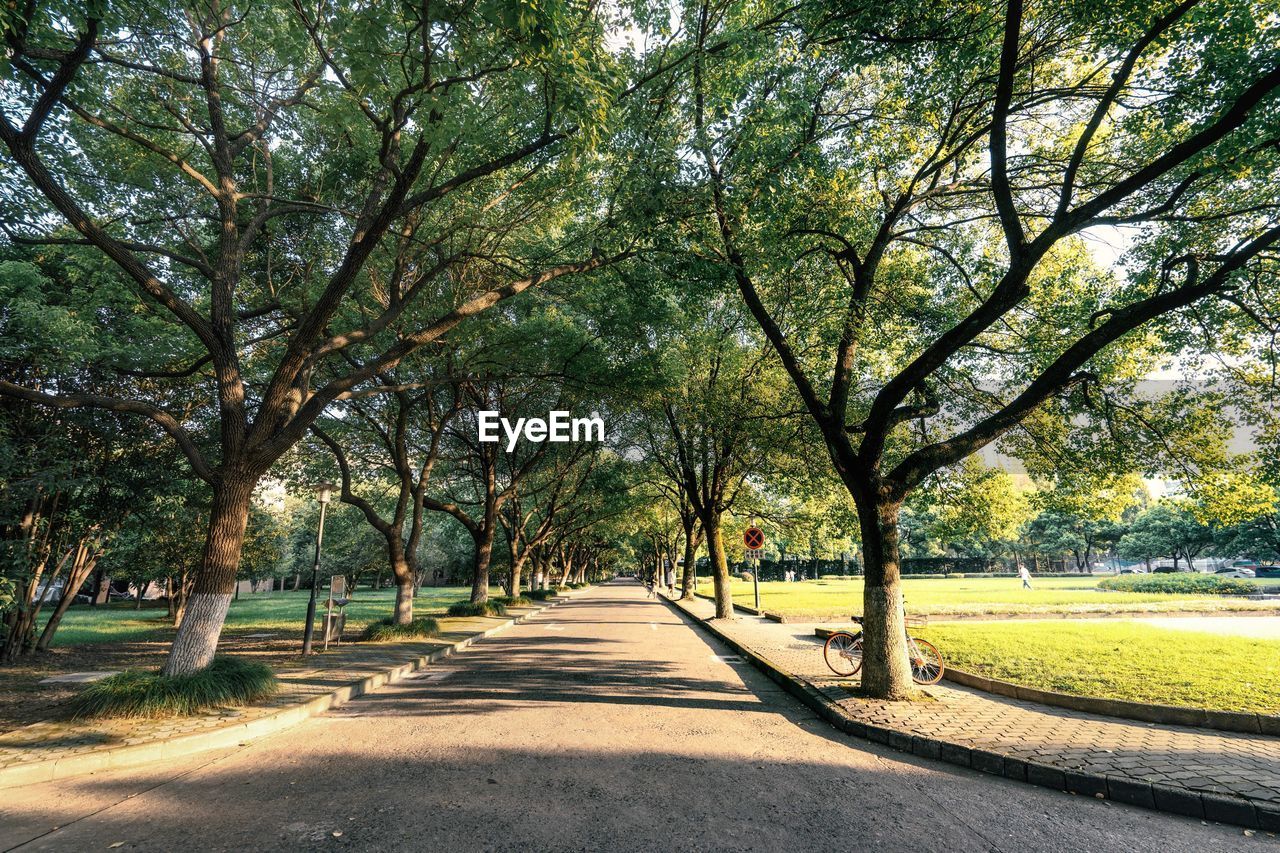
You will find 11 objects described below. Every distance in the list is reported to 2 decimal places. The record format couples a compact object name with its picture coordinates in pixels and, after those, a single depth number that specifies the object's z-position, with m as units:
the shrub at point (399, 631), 14.63
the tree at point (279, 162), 6.80
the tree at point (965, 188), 6.61
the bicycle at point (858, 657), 8.95
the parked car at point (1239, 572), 53.59
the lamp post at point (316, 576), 11.91
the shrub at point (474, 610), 21.98
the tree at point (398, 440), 15.55
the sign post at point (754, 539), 20.00
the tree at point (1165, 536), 56.34
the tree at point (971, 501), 10.91
